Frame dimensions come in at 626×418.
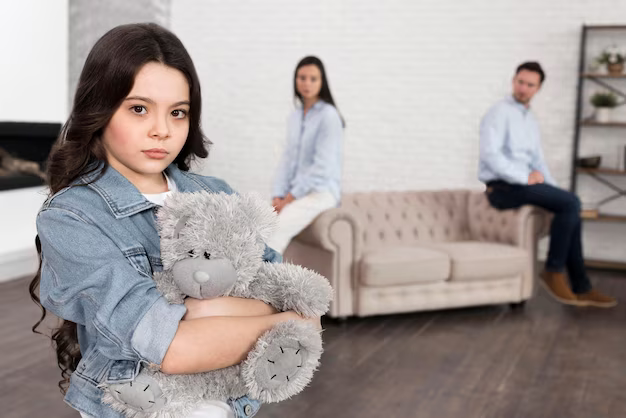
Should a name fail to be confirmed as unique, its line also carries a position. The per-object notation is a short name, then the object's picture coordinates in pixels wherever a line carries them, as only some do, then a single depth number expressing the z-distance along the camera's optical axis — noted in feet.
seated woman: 13.62
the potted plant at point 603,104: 20.34
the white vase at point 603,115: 20.43
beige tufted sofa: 14.30
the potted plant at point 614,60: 20.22
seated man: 15.98
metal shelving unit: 20.47
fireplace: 17.17
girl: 3.23
